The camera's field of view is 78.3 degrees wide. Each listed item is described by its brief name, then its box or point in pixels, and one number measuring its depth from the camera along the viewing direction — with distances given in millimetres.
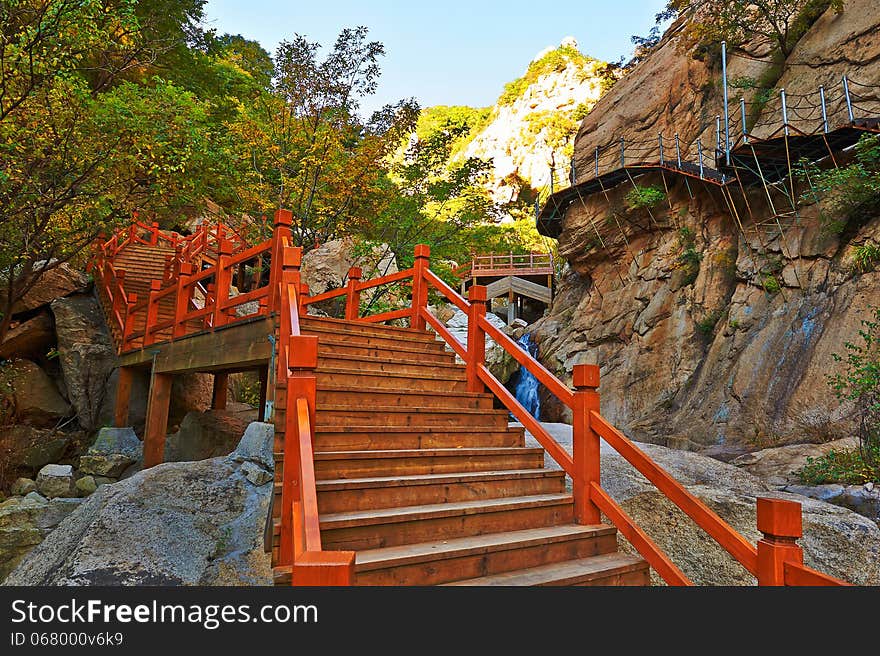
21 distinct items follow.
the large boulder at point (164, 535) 4484
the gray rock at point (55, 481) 9570
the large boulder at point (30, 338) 12205
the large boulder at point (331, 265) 13023
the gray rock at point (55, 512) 7791
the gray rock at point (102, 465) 10352
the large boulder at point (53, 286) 12680
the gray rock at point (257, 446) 6836
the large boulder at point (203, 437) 10633
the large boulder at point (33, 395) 11703
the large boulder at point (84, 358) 12305
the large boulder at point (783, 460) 6920
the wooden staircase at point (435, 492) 3344
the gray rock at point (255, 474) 6520
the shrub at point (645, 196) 14898
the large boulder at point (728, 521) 4371
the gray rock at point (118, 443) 11039
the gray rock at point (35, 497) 8586
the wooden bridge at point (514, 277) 28219
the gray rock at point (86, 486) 9852
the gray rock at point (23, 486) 9422
